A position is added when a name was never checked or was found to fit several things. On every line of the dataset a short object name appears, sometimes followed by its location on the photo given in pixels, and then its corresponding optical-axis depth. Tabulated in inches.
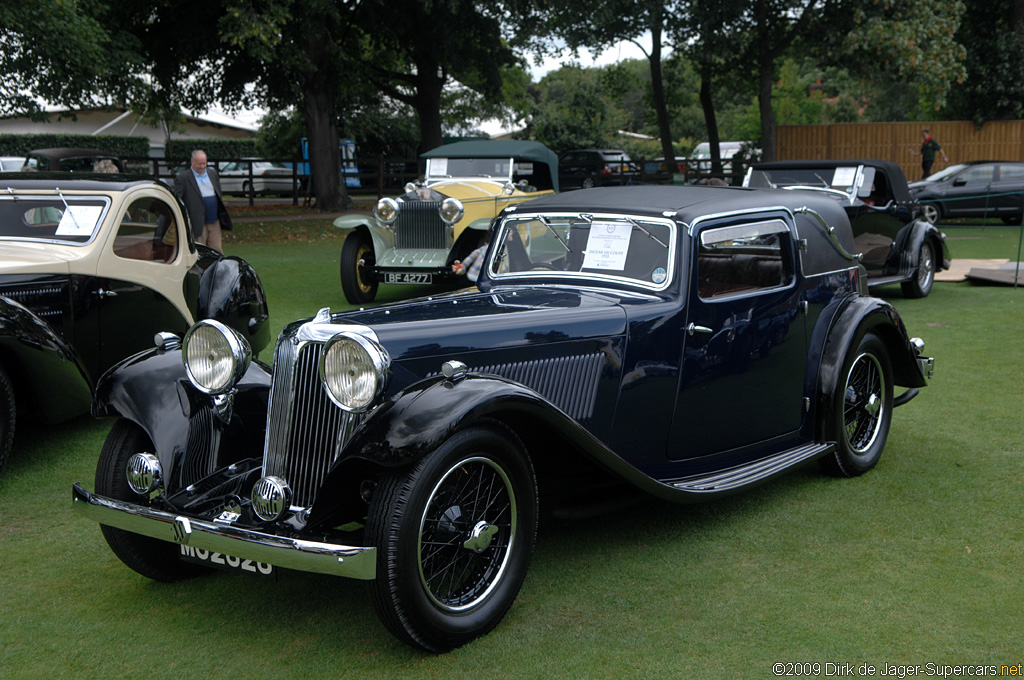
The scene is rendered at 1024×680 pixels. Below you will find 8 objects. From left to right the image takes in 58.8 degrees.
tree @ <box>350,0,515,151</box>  842.2
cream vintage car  199.5
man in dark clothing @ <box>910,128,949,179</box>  842.2
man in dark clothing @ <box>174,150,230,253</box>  440.5
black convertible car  410.9
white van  1151.6
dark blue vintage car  119.7
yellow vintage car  411.2
